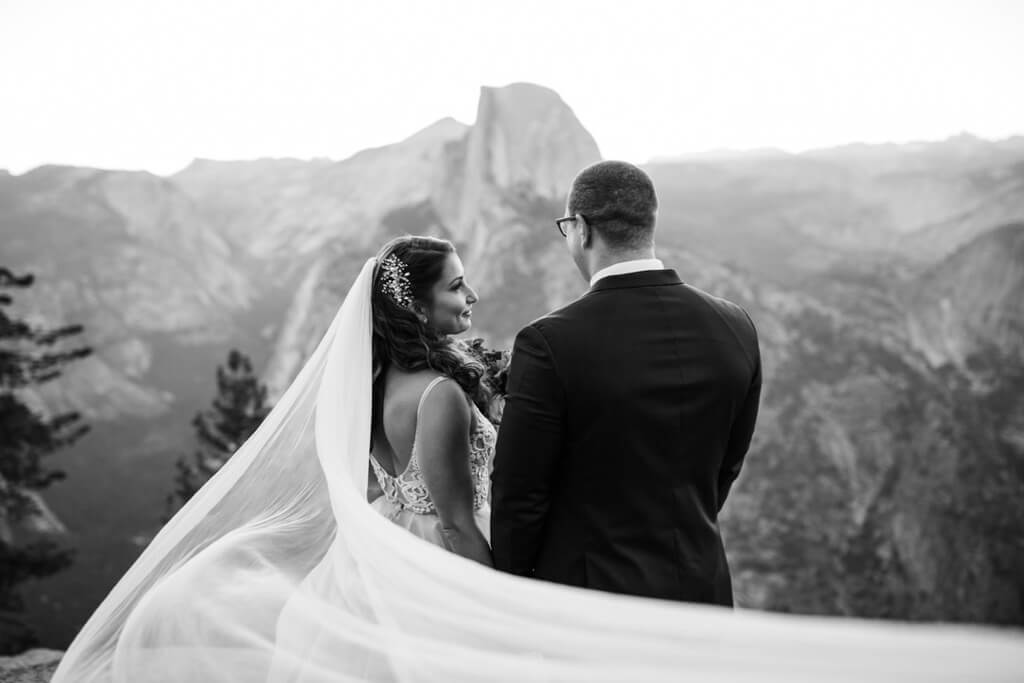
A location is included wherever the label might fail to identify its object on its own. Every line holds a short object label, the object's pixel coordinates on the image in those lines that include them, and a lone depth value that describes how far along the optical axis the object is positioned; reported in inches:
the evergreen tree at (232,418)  718.5
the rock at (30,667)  145.2
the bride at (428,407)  103.6
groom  81.0
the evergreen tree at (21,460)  571.2
